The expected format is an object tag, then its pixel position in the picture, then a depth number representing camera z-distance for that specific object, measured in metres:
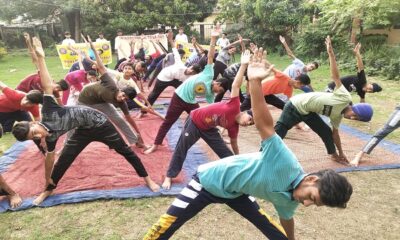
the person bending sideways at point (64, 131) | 3.51
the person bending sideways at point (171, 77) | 7.05
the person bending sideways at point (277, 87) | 5.96
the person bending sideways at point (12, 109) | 4.88
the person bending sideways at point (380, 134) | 4.98
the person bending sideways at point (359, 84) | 5.88
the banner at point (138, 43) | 14.07
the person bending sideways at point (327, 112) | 4.32
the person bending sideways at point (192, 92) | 4.99
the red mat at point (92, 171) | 4.44
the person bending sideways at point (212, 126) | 3.95
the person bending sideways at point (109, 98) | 4.69
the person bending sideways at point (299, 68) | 6.85
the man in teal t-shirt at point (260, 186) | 1.95
